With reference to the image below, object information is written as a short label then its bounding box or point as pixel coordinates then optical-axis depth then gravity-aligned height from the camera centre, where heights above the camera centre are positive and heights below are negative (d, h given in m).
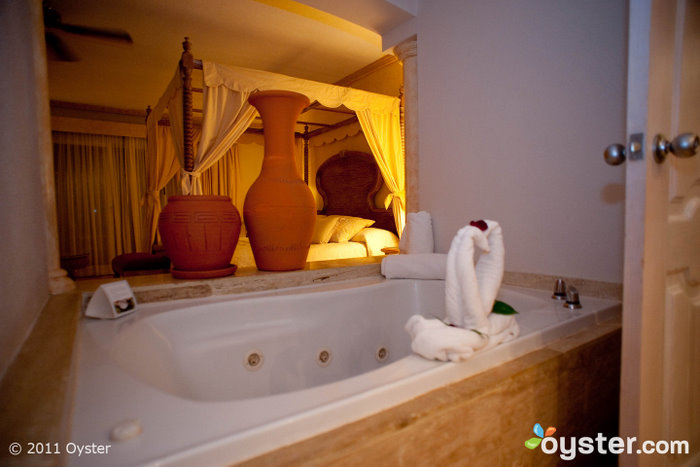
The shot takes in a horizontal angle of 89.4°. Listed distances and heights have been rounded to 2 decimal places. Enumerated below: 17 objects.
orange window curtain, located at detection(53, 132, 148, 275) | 6.18 +0.28
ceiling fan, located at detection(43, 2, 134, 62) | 2.64 +1.37
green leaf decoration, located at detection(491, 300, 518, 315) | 0.92 -0.28
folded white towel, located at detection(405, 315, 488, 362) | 0.76 -0.30
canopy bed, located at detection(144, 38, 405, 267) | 3.04 +0.61
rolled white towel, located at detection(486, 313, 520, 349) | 0.86 -0.32
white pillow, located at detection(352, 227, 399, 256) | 3.97 -0.39
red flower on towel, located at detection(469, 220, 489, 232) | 0.85 -0.05
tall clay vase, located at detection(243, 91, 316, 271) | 1.72 +0.04
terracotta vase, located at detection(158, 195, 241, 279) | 1.51 -0.11
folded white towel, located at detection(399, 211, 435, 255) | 2.08 -0.17
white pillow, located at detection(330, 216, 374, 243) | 4.15 -0.26
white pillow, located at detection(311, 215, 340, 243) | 4.21 -0.28
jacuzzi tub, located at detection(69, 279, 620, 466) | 0.53 -0.37
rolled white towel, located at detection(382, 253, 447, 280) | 1.73 -0.31
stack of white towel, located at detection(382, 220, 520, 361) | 0.78 -0.25
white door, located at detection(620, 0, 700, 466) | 0.76 -0.08
